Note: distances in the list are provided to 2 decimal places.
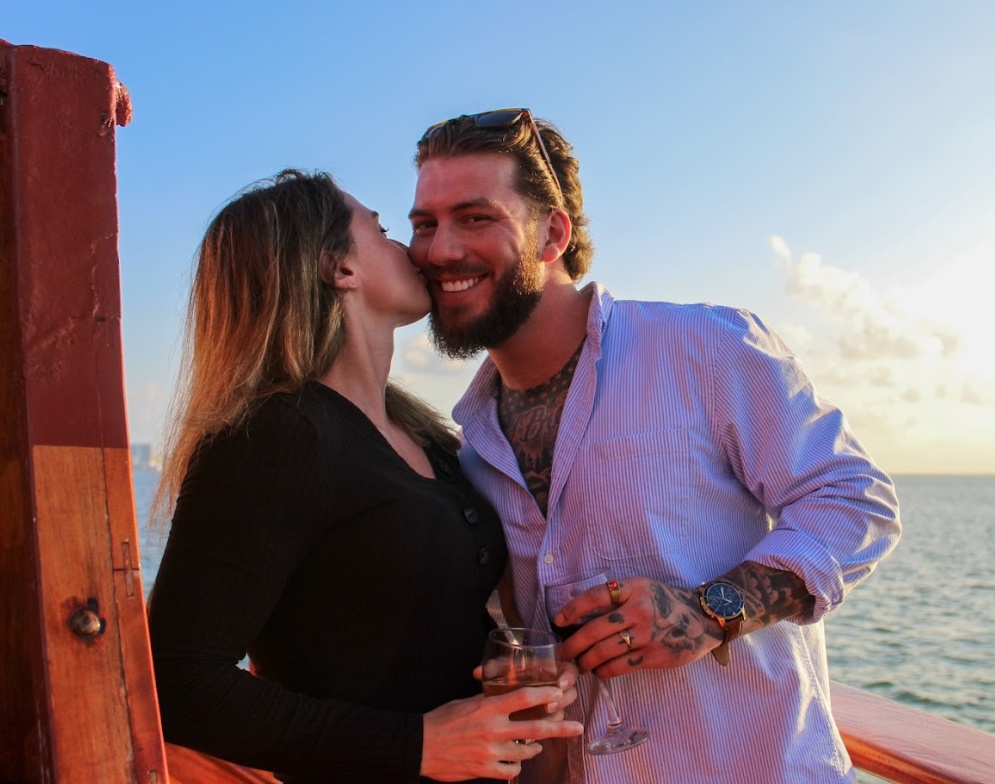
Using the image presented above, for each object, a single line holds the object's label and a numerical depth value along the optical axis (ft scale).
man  7.47
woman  6.10
